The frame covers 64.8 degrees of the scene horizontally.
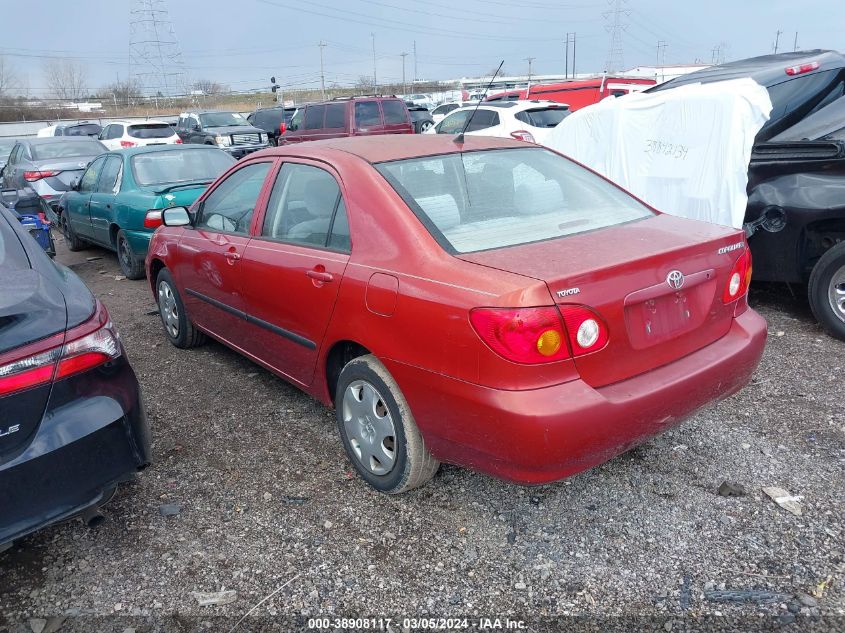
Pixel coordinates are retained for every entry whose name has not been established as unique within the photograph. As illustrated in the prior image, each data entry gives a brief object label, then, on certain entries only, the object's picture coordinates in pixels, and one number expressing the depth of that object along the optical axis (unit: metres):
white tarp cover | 5.20
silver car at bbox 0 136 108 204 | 11.03
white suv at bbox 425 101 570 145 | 12.61
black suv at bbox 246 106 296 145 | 25.55
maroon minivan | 15.63
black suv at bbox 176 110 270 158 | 19.24
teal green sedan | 7.20
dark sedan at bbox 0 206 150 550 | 2.31
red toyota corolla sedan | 2.41
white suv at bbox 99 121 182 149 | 17.67
